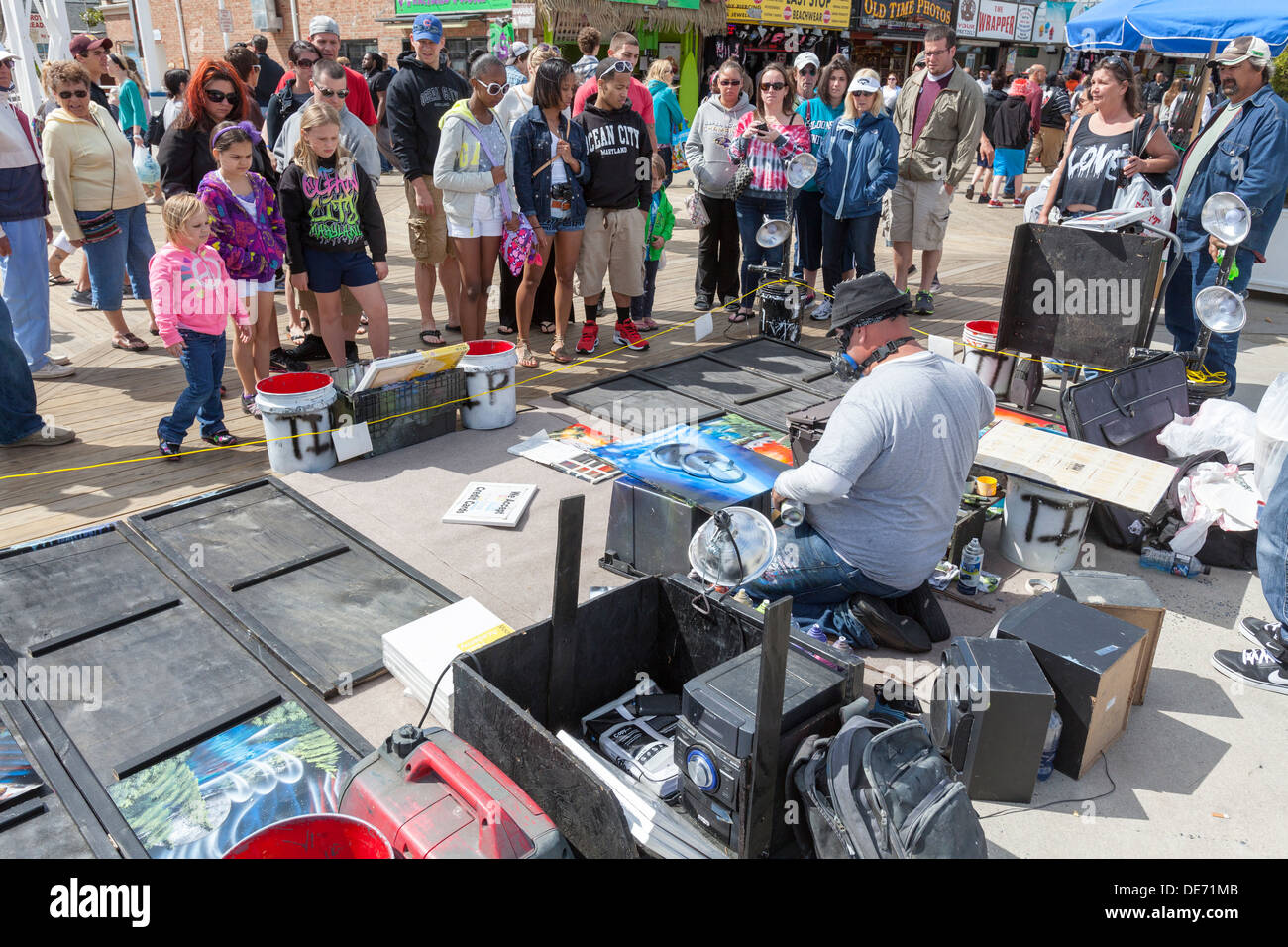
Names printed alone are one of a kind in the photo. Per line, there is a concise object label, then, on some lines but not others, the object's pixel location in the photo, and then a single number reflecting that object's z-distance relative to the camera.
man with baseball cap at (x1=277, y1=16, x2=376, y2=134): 6.85
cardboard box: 3.24
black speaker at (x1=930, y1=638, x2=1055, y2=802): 2.73
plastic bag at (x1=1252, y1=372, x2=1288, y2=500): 3.65
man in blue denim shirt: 5.81
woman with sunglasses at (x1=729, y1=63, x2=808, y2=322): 6.97
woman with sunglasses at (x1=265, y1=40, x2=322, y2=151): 6.34
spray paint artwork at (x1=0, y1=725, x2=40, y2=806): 2.65
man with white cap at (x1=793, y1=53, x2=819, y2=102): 7.80
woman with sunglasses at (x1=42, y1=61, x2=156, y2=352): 5.71
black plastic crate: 4.98
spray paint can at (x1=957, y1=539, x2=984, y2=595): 3.93
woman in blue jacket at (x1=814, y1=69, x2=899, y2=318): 7.07
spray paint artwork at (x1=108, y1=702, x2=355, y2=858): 2.59
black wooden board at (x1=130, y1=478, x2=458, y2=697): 3.44
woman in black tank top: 6.20
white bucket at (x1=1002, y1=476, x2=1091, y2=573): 4.08
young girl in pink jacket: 4.45
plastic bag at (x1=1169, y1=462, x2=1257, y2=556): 4.15
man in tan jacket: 7.33
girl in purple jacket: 4.86
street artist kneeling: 3.14
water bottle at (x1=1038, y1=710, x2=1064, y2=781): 2.86
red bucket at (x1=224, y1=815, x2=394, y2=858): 2.03
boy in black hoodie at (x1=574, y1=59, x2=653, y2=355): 6.14
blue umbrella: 8.84
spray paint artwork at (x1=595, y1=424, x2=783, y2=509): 3.89
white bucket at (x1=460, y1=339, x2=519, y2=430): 5.33
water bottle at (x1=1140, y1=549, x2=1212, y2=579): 4.18
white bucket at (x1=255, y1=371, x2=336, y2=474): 4.64
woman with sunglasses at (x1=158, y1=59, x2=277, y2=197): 5.46
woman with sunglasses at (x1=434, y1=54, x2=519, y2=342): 5.81
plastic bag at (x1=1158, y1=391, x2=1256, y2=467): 4.65
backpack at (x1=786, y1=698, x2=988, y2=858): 2.19
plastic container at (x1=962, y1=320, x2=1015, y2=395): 6.13
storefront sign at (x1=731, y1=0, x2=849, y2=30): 18.17
